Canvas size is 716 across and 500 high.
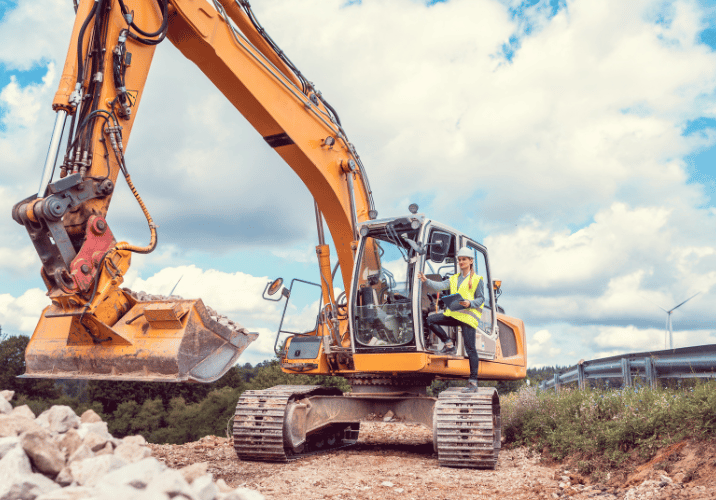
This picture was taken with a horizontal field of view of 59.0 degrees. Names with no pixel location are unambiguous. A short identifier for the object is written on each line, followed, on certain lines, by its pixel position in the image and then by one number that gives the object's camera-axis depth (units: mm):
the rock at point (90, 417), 4910
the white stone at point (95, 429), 4375
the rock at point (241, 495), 3206
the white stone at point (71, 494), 2975
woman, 7019
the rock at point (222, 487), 3515
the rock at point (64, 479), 3508
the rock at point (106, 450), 3940
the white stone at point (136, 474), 3061
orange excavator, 5461
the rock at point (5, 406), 4621
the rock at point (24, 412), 4548
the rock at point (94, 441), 3977
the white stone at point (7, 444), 3557
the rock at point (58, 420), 4449
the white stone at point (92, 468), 3420
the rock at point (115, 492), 2832
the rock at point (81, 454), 3691
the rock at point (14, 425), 3887
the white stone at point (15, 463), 3303
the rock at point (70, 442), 3873
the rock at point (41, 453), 3568
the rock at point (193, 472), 3480
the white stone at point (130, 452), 3939
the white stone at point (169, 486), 2883
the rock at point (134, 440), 4356
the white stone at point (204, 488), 3107
